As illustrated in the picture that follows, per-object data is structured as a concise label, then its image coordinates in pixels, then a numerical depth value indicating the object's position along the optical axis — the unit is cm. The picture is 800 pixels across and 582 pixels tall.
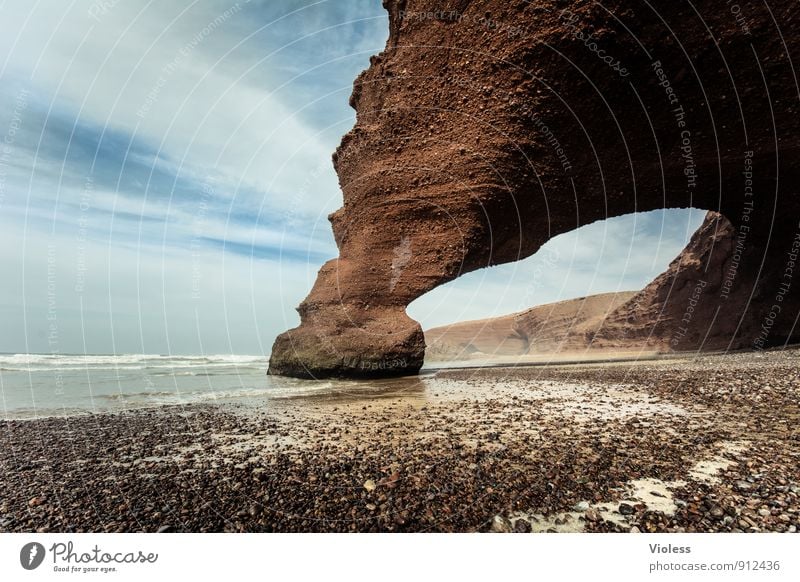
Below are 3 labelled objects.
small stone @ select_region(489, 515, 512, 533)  306
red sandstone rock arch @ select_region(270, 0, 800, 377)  1189
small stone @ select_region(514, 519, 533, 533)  304
